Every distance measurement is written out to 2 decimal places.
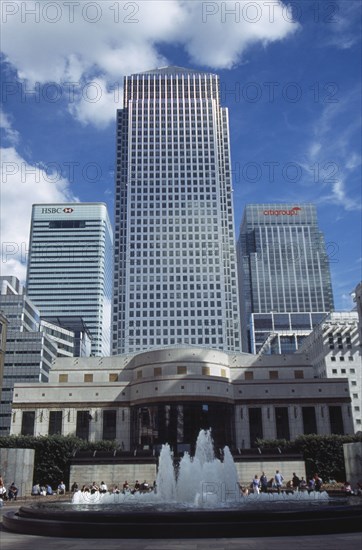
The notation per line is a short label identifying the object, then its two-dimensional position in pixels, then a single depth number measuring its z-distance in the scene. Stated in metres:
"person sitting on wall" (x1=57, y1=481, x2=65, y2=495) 38.06
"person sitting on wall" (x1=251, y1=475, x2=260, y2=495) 31.53
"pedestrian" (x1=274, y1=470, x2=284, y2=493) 33.92
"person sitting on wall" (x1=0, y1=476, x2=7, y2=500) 31.32
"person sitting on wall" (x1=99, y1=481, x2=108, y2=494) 34.62
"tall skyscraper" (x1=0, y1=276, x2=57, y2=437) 123.25
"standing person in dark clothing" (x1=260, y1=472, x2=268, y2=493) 33.70
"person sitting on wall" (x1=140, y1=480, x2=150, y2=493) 35.78
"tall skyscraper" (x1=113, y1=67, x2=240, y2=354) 158.62
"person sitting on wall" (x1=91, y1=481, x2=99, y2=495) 32.43
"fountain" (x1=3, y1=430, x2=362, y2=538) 17.30
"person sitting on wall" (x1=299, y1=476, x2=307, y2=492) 31.91
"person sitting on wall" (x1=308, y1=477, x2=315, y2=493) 32.19
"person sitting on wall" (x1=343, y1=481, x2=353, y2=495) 29.98
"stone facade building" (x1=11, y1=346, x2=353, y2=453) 59.81
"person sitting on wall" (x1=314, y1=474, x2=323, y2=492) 33.03
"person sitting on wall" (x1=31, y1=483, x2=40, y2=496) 36.56
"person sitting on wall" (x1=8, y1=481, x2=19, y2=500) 33.81
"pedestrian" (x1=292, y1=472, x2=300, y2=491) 36.67
